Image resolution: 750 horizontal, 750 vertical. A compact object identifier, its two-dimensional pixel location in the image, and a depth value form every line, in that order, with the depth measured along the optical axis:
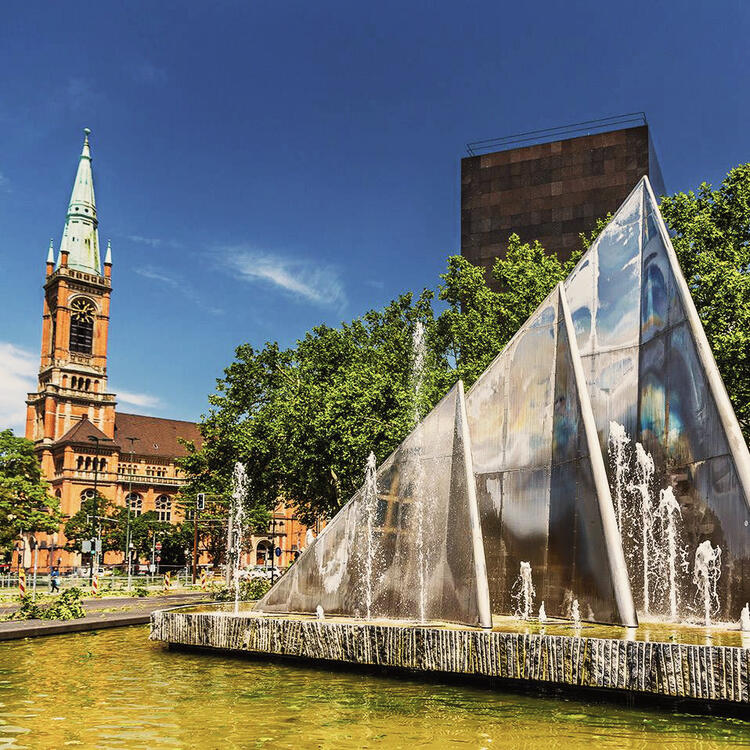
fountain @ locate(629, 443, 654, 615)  13.30
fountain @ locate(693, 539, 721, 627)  11.39
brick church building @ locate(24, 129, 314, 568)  94.75
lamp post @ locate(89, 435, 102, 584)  71.69
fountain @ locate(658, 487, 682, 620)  12.44
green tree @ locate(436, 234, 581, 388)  29.77
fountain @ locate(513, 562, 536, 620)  12.85
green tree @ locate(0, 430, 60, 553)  45.16
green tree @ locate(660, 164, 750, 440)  22.66
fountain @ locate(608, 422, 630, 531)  14.09
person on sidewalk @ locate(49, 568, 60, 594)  34.38
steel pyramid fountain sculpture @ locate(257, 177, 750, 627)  11.58
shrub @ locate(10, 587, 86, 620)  18.55
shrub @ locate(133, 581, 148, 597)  32.00
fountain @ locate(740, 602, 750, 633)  10.72
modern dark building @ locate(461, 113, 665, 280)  41.56
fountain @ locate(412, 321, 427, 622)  12.50
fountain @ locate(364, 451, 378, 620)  13.25
